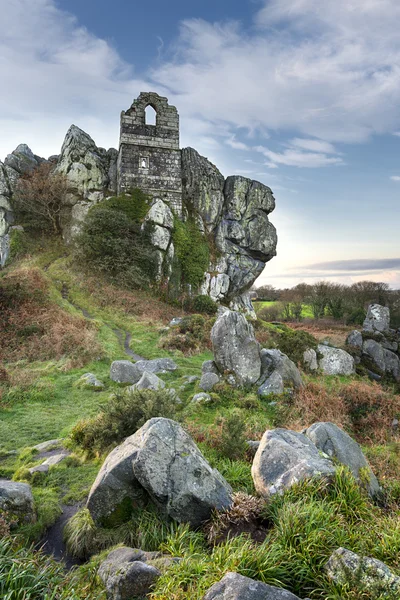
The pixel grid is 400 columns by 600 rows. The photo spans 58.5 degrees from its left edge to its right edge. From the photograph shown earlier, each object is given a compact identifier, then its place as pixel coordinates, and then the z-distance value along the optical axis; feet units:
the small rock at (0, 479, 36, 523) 19.32
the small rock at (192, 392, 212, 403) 40.56
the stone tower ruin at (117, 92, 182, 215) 123.24
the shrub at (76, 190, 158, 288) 105.60
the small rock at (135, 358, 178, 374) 53.01
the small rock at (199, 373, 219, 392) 44.61
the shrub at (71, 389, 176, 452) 27.64
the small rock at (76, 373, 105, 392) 45.78
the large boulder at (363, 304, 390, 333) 97.76
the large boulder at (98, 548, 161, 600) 14.21
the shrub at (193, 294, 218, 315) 116.57
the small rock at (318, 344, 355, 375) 72.07
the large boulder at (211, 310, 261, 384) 47.34
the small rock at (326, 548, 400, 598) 13.10
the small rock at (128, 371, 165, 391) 39.99
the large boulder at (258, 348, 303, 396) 45.98
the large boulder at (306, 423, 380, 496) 23.00
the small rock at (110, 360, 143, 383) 48.19
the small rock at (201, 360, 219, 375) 48.92
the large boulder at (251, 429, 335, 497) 19.86
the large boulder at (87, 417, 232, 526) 18.95
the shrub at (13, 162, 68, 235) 128.16
